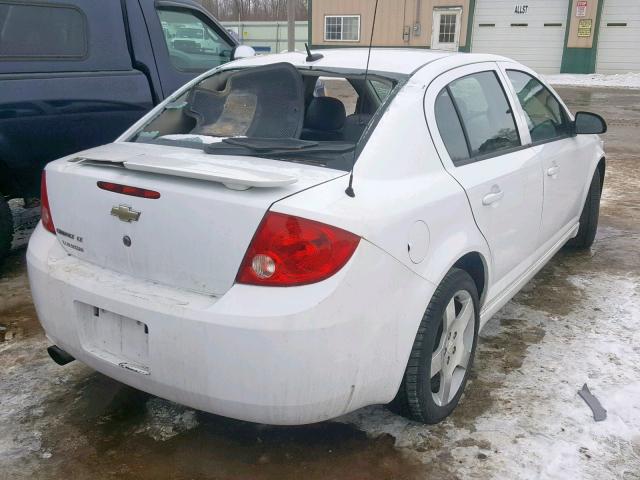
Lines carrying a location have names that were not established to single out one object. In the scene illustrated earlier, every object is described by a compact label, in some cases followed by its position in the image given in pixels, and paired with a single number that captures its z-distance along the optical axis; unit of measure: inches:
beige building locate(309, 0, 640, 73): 884.6
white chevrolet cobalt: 77.0
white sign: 873.5
